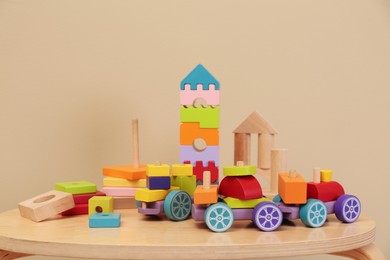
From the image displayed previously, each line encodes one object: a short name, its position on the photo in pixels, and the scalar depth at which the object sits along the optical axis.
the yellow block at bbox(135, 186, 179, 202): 0.79
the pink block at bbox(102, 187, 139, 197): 0.91
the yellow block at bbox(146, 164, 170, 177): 0.80
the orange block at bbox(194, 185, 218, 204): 0.73
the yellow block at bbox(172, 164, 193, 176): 0.85
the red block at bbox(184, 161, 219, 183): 0.93
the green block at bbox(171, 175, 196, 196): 0.85
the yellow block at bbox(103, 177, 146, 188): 0.91
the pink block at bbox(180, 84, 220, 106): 0.93
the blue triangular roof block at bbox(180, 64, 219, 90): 0.93
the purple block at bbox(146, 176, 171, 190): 0.80
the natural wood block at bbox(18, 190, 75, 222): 0.79
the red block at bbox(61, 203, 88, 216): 0.85
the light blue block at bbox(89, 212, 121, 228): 0.74
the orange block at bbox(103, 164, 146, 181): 0.90
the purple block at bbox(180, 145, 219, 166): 0.93
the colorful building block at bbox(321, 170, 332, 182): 0.79
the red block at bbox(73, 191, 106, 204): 0.87
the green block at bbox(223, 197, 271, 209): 0.74
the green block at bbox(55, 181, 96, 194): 0.88
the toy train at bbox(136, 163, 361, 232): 0.72
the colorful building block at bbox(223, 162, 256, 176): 0.75
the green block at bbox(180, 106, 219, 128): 0.93
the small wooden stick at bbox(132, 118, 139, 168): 0.95
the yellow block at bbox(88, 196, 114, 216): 0.83
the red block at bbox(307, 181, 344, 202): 0.76
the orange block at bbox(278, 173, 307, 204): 0.73
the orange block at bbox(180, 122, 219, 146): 0.93
